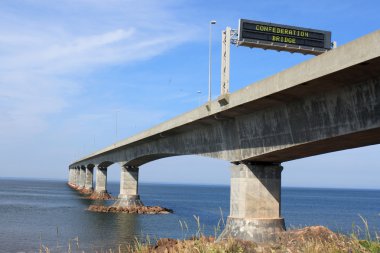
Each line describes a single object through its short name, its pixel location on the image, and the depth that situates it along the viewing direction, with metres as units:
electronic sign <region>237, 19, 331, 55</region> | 27.47
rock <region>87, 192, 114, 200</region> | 88.71
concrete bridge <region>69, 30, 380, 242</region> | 16.41
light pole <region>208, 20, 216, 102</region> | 27.73
